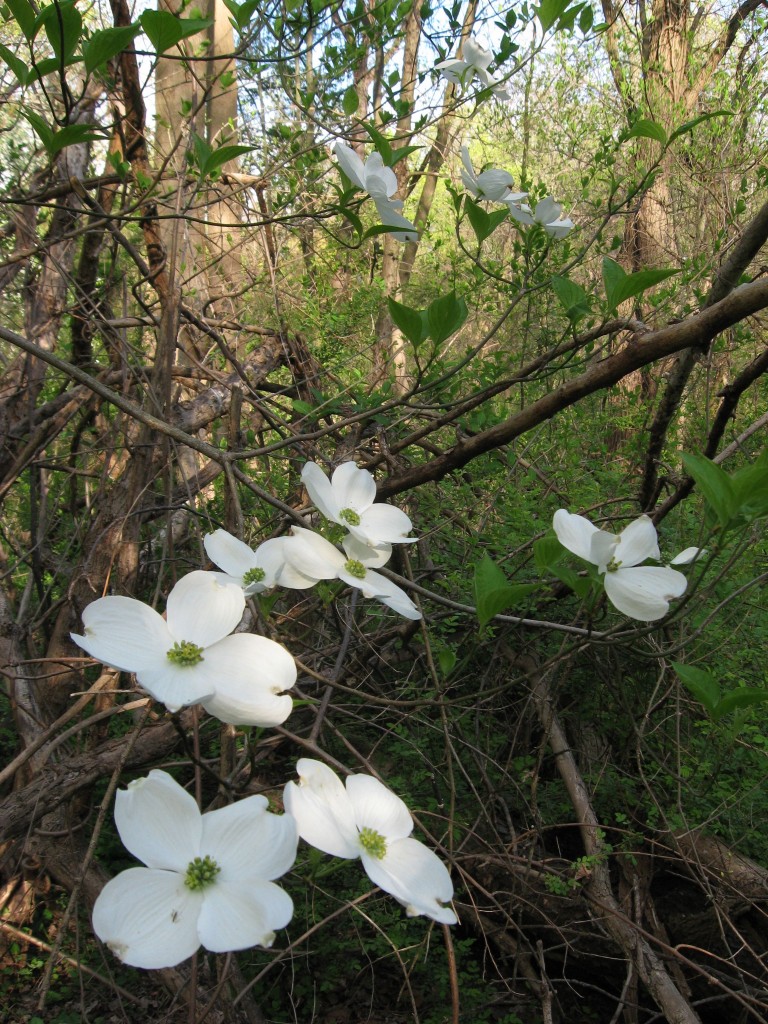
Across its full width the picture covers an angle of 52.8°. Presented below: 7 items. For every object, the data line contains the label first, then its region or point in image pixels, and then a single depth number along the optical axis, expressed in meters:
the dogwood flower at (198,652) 0.56
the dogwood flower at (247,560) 0.71
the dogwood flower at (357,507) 0.77
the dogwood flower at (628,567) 0.72
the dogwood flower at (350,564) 0.70
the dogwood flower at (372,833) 0.54
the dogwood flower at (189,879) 0.49
